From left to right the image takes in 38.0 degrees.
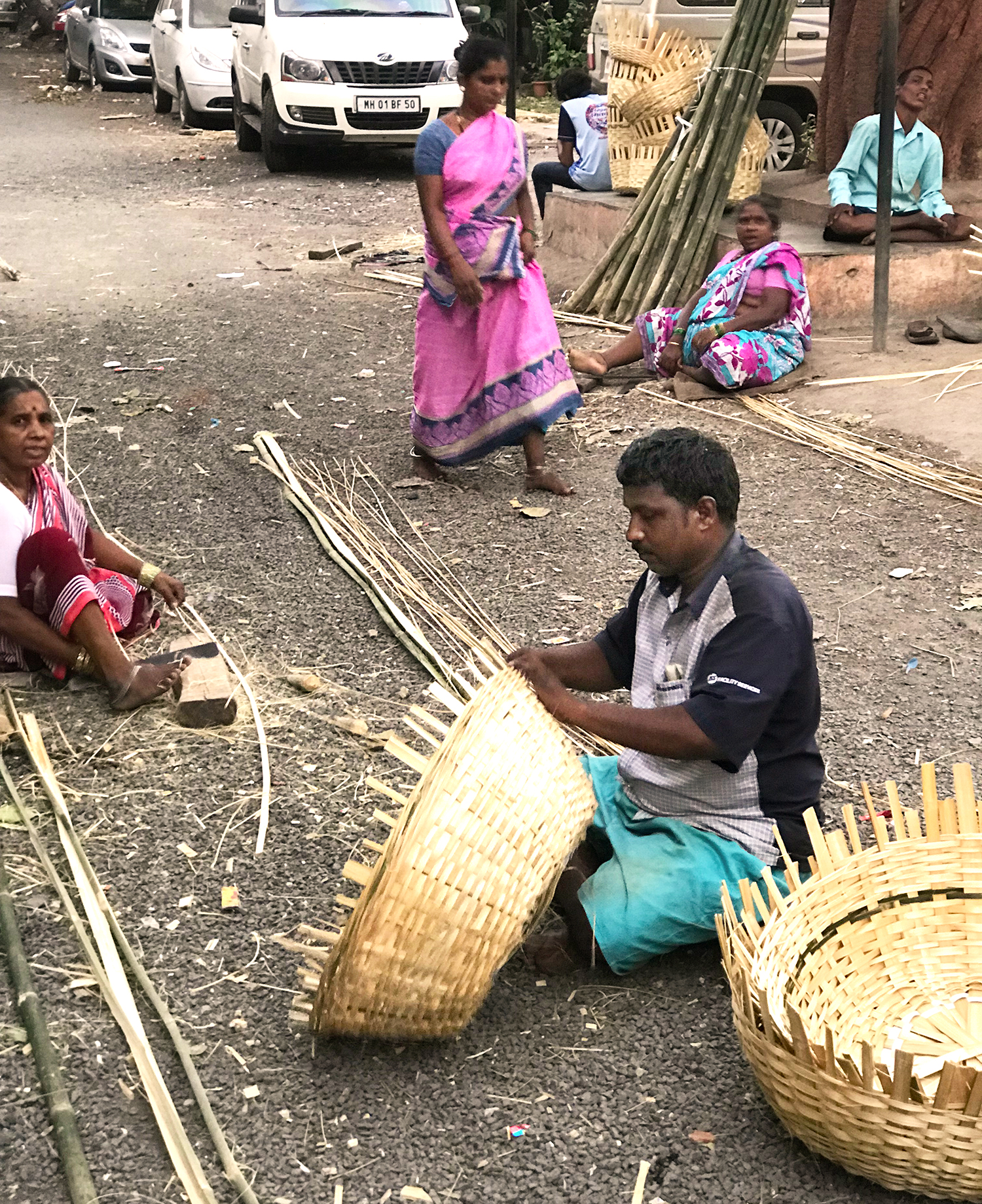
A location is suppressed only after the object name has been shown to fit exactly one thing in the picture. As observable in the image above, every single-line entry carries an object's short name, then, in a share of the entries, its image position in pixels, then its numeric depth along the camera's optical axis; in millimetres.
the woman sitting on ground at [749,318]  6320
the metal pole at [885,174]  6324
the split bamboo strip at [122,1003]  2250
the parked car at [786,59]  10484
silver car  19281
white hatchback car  15000
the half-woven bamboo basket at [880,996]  2070
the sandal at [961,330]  6816
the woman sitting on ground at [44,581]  3764
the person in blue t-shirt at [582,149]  8891
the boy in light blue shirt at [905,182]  7141
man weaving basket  2580
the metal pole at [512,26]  9578
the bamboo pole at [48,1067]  2238
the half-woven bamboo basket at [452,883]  2340
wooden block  3658
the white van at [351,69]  12039
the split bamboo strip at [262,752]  3237
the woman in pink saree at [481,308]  5109
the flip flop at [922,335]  6848
